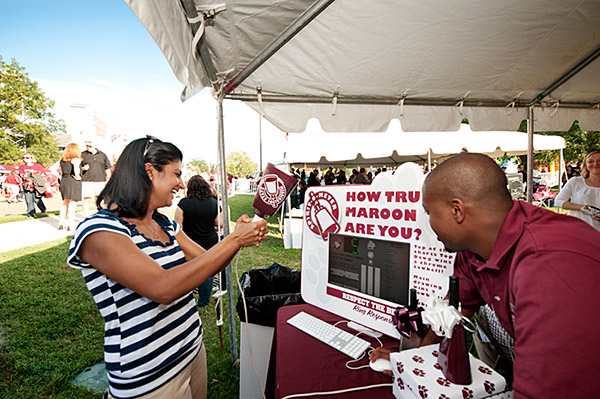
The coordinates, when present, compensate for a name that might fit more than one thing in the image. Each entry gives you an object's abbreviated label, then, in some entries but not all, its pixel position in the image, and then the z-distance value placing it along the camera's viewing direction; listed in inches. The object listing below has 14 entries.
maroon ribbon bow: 42.9
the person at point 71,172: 226.8
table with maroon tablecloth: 39.9
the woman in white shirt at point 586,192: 117.3
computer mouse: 43.8
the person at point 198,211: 132.3
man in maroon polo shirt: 23.0
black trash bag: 74.3
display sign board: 51.5
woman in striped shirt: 38.6
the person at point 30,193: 372.8
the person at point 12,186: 633.6
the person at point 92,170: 223.3
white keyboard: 48.9
